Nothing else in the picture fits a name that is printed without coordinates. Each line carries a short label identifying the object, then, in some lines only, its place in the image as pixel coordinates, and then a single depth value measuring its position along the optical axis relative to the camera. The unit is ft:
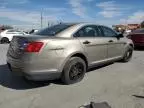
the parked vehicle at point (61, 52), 8.08
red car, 21.18
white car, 33.92
